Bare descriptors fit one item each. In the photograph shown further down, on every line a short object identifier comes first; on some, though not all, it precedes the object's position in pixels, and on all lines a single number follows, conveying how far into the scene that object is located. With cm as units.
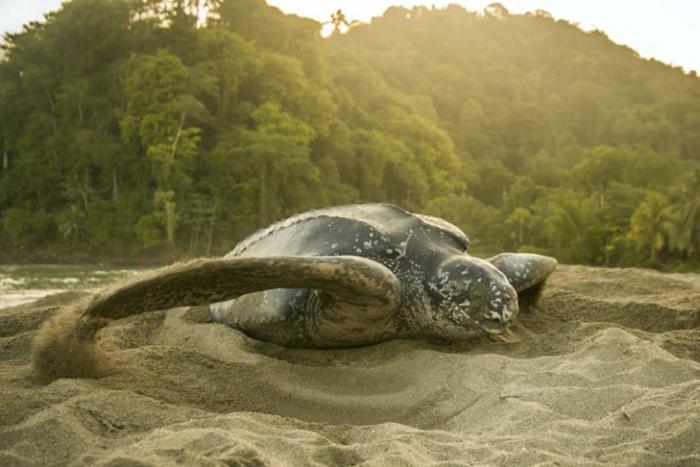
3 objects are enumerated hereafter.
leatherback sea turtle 218
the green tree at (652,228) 2211
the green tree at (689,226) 2031
